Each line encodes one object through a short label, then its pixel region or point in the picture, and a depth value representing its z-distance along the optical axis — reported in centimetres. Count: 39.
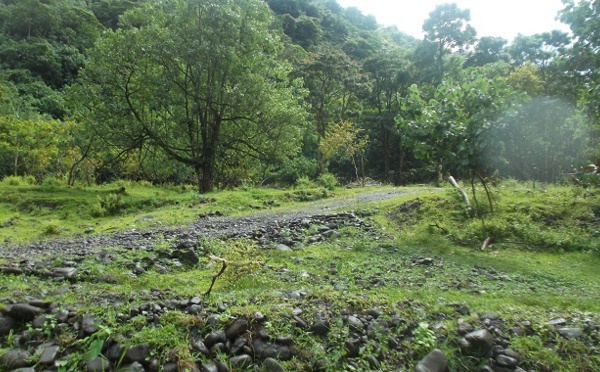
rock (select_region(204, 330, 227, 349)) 367
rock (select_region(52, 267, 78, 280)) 519
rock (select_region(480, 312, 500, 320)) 424
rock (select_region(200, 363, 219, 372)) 336
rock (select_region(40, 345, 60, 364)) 322
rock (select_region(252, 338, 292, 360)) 363
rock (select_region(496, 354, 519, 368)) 366
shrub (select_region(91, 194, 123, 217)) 1265
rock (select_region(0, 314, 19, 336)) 356
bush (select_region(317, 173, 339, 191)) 2034
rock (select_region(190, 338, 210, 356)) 357
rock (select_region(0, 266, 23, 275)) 520
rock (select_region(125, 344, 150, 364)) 338
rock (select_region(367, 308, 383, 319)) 427
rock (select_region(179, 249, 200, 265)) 659
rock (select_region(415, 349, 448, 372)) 356
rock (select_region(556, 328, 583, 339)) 394
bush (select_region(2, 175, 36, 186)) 1731
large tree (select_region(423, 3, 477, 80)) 2682
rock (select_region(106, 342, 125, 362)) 339
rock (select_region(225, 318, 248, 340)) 379
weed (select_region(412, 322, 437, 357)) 379
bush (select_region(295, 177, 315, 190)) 1964
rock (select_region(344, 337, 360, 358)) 374
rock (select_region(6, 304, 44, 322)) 368
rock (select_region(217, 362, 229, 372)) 342
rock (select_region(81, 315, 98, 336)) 355
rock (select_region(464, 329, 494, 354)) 381
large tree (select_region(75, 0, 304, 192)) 1577
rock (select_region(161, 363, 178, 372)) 332
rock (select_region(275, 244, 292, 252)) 733
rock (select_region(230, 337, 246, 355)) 364
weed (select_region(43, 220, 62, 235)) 984
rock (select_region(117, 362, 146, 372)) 328
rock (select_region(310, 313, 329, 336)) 397
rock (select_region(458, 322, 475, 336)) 396
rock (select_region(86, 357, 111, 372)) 322
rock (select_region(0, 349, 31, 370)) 313
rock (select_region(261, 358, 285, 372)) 348
